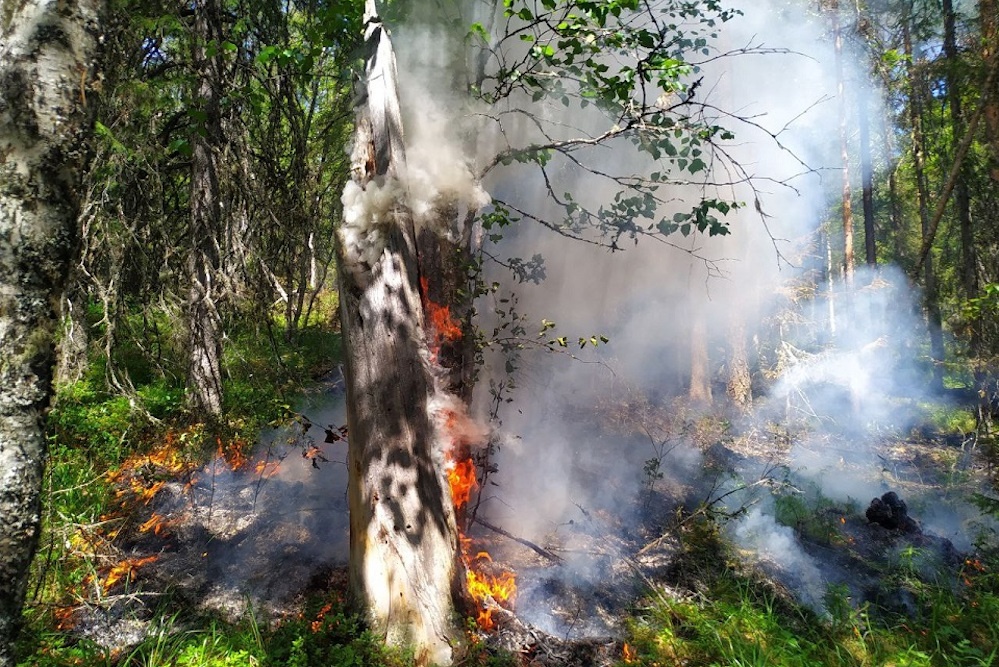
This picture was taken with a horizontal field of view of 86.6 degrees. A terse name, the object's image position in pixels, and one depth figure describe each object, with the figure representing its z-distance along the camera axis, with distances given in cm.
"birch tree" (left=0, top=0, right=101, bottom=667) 174
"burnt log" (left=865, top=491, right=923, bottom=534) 658
